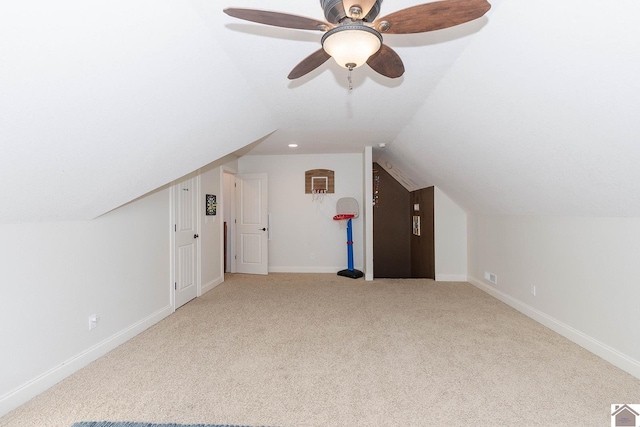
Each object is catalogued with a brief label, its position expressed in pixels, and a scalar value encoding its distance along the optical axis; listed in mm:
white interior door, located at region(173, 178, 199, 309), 4211
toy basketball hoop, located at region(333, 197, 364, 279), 6219
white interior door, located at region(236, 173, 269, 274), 6355
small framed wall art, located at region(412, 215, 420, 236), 6830
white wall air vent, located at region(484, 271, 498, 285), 4715
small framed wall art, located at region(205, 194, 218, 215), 5102
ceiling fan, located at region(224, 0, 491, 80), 1351
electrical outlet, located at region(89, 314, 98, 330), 2775
